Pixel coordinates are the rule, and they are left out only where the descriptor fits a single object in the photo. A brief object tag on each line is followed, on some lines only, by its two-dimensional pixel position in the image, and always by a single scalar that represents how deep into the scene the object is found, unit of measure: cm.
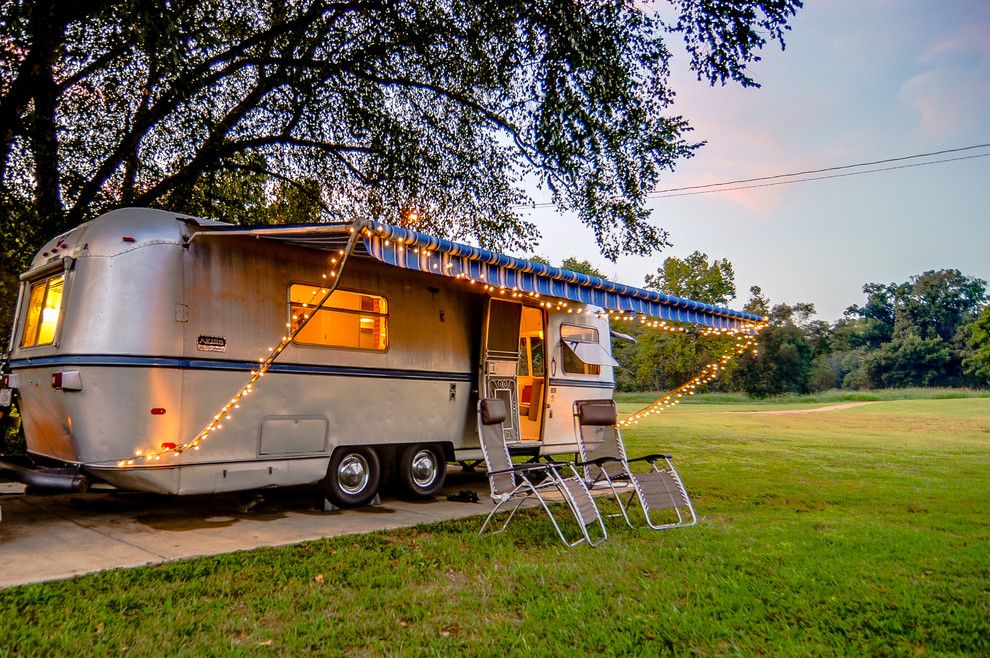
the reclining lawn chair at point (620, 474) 628
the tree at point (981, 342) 5325
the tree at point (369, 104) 892
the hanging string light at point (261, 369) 551
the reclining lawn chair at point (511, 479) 580
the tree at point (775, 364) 5475
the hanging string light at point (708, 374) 927
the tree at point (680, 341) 4781
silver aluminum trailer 549
